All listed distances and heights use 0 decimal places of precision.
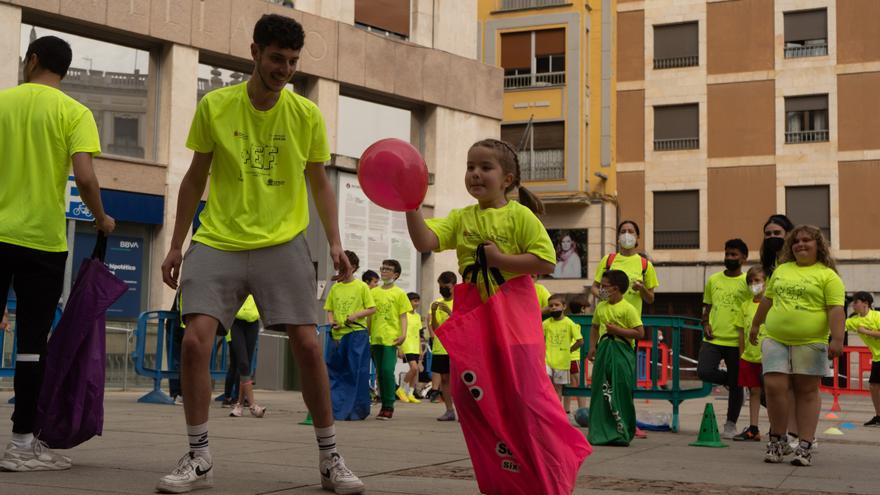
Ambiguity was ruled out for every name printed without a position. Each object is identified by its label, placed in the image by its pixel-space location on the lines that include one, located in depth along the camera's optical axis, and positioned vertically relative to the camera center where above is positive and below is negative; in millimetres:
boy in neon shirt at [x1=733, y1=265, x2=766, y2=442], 10742 -656
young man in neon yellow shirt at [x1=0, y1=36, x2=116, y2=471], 6020 +455
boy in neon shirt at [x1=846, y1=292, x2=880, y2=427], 15023 -411
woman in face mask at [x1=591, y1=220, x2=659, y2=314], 11422 +295
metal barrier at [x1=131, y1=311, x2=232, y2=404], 15000 -872
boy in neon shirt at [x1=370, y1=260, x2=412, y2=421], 13750 -441
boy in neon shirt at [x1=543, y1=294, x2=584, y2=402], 14477 -590
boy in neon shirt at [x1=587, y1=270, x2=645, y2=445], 9719 -592
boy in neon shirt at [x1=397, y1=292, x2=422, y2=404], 18519 -1020
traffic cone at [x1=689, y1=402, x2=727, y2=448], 9984 -1161
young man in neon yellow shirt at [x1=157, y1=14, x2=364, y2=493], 5418 +281
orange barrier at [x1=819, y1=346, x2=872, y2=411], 19634 -1504
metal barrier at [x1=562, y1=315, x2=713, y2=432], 11961 -802
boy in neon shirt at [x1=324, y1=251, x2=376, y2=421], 12289 -782
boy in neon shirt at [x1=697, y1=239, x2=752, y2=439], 11141 -306
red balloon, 5141 +520
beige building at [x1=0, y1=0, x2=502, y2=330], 20500 +4317
